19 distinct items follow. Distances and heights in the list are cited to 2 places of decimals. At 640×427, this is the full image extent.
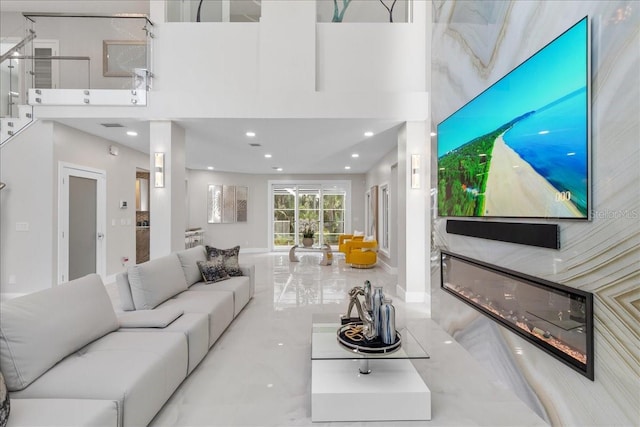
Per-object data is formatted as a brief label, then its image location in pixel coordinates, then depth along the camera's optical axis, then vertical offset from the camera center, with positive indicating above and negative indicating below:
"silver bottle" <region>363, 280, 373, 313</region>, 2.30 -0.62
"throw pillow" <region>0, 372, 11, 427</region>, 1.25 -0.78
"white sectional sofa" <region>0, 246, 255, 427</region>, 1.46 -0.86
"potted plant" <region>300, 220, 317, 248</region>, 10.16 -0.36
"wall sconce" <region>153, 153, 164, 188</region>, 4.42 +0.68
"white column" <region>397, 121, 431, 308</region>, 4.42 -0.07
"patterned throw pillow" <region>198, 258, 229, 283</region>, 3.98 -0.73
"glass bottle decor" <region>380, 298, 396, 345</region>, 2.13 -0.74
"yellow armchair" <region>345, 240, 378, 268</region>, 7.12 -0.92
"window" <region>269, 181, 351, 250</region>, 10.12 +0.17
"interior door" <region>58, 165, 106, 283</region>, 4.77 -0.11
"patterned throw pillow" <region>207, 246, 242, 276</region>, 4.32 -0.60
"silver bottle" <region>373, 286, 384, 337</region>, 2.17 -0.66
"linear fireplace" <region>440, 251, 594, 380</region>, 1.67 -0.63
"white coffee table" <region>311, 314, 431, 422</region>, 1.94 -1.12
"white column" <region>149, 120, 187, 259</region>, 4.43 +0.28
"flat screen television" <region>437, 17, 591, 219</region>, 1.66 +0.50
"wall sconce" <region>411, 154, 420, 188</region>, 4.41 +0.65
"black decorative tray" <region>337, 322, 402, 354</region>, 2.08 -0.89
